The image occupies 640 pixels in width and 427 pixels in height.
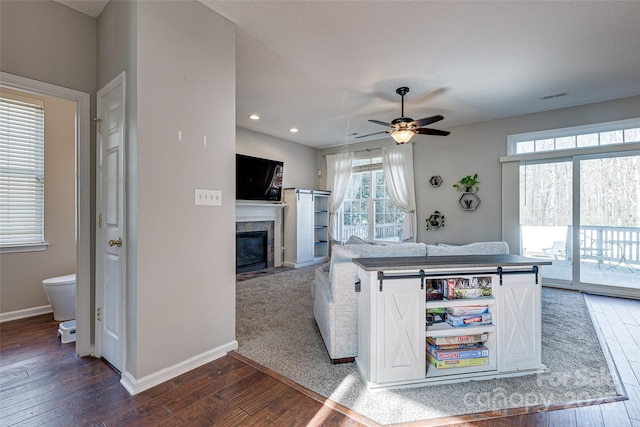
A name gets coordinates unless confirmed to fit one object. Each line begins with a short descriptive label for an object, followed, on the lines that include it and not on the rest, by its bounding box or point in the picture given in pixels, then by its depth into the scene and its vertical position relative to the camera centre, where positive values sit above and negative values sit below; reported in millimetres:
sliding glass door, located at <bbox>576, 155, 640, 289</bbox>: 4035 -136
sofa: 2262 -677
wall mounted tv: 5310 +661
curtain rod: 6386 +1415
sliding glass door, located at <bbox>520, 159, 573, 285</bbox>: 4500 -21
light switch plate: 2227 +123
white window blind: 3135 +450
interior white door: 2033 -96
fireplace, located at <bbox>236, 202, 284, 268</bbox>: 5453 -186
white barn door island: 1894 -741
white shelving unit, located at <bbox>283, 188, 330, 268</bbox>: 6121 -309
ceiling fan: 3447 +1060
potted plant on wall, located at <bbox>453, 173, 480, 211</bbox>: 5172 +392
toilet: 2924 -842
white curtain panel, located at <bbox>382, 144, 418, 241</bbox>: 5852 +656
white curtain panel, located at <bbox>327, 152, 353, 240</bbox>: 6738 +765
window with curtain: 6273 +104
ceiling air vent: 3900 +1610
